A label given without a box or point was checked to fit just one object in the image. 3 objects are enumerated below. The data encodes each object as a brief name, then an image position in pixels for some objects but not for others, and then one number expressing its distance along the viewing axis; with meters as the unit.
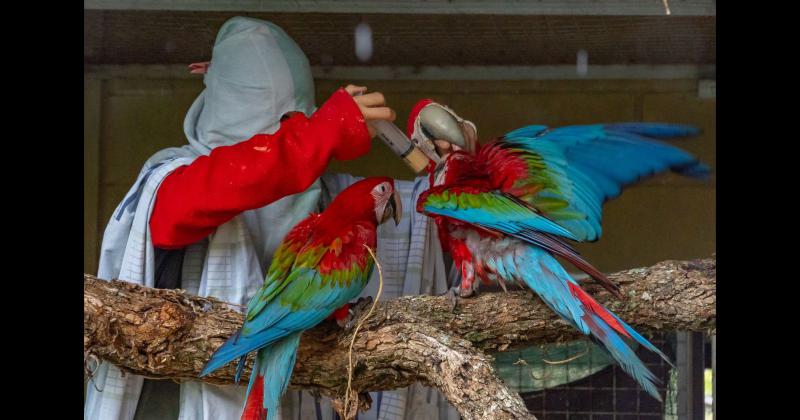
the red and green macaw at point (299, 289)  4.70
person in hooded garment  4.84
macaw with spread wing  4.72
